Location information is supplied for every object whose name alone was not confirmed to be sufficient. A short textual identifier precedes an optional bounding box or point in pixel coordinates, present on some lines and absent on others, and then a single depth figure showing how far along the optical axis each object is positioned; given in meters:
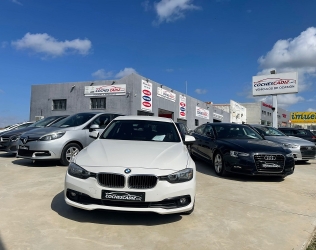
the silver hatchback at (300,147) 9.23
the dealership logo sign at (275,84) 29.05
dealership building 22.77
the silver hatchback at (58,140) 6.88
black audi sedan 6.05
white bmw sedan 3.16
